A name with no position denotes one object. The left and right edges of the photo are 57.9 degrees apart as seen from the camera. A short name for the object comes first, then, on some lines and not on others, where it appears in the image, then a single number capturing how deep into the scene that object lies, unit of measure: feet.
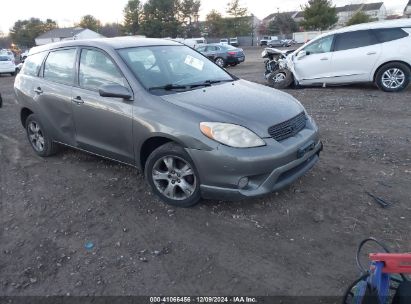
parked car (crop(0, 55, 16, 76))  77.00
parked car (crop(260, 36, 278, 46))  200.34
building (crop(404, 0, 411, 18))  187.13
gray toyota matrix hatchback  11.50
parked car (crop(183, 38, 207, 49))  152.25
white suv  30.04
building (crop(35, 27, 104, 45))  249.55
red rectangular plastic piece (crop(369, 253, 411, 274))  6.64
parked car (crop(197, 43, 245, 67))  76.48
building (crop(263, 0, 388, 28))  273.42
